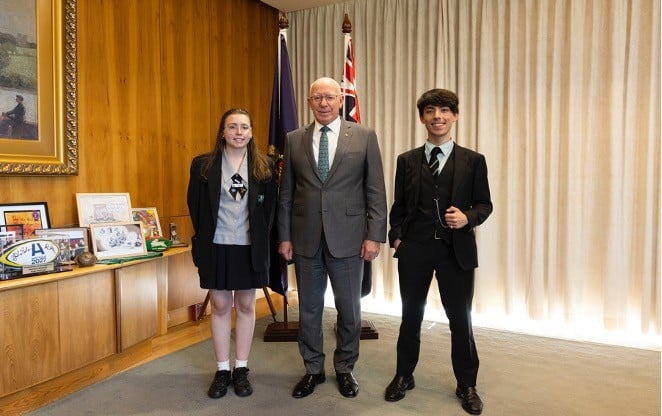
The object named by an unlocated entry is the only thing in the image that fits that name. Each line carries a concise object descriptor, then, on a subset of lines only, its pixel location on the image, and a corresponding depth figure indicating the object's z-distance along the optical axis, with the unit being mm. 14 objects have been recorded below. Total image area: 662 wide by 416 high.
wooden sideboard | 2266
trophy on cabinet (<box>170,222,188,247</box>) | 3588
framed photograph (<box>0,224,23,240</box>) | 2553
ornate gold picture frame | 2781
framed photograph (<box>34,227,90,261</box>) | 2781
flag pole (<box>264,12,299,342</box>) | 3396
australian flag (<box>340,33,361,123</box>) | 3535
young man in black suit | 2242
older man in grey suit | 2363
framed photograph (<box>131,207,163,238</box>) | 3404
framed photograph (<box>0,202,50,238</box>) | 2635
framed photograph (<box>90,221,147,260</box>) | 2938
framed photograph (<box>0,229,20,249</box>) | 2389
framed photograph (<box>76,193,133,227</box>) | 3016
